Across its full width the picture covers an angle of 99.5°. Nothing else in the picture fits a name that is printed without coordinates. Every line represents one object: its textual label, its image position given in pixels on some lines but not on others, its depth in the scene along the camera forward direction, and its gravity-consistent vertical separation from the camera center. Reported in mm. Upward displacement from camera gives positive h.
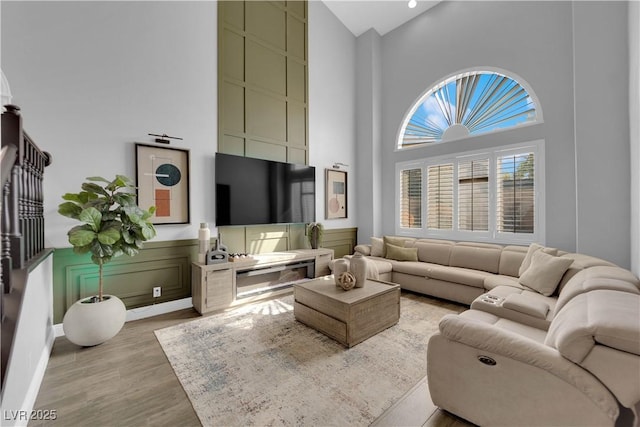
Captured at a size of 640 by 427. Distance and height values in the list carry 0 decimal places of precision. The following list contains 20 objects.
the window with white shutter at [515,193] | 3932 +269
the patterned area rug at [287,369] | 1740 -1261
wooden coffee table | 2521 -969
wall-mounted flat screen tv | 3846 +336
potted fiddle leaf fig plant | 2418 -224
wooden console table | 3328 -838
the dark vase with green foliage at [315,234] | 4777 -381
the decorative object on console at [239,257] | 3689 -620
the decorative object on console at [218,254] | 3436 -531
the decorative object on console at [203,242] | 3436 -369
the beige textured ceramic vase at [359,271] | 2912 -633
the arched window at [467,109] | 4102 +1729
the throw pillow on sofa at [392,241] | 4812 -527
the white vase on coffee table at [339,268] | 2916 -606
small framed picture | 5234 +365
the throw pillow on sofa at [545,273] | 2750 -653
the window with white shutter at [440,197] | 4738 +268
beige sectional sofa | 1199 -788
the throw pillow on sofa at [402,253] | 4547 -706
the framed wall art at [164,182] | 3244 +396
